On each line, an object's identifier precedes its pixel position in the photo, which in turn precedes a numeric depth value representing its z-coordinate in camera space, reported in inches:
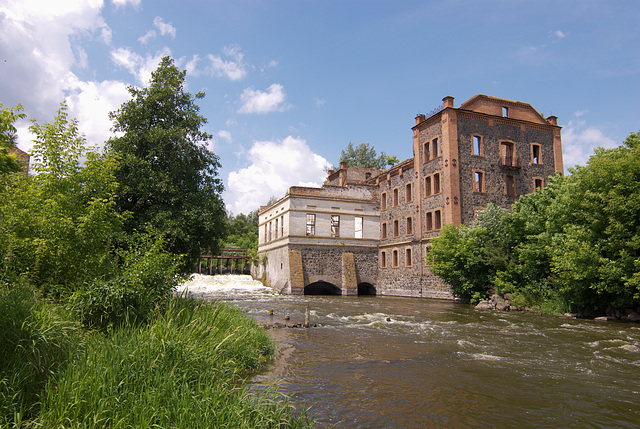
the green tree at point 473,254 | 951.6
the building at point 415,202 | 1173.1
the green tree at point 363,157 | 2610.7
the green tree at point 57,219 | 332.8
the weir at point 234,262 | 2031.5
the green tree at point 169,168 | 641.0
